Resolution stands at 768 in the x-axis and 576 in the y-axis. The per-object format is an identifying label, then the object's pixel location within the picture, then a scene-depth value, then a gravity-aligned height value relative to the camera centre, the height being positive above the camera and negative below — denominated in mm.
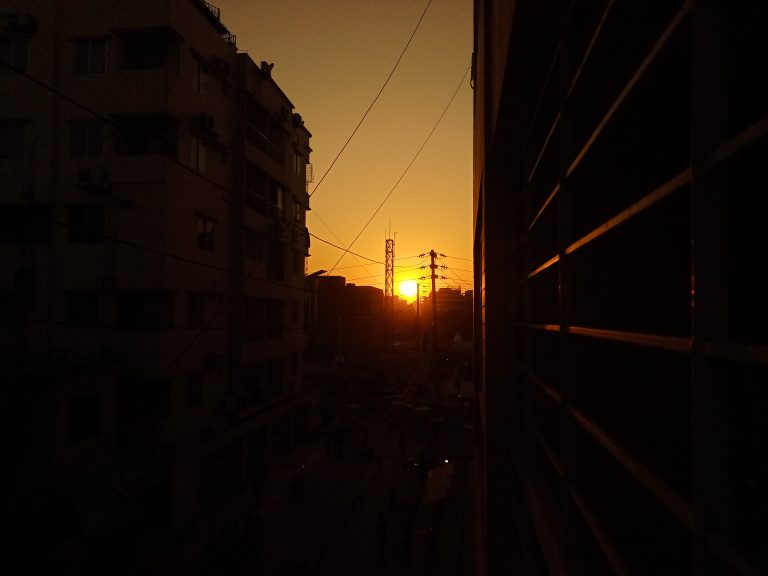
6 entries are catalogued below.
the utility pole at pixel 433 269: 33344 +3107
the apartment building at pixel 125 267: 12133 +1119
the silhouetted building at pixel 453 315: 69669 -1669
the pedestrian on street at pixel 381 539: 11883 -6268
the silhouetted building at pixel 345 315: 50906 -1363
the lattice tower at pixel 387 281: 57031 +2966
